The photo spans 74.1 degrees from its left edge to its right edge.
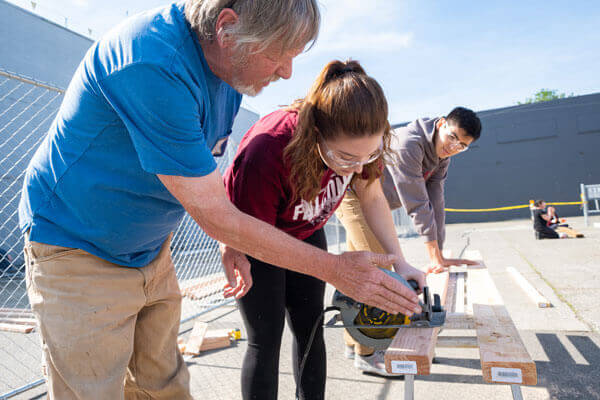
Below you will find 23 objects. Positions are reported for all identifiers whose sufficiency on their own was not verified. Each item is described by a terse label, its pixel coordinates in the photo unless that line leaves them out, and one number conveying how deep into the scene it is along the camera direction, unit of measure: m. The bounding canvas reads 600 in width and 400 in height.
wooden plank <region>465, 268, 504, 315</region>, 1.92
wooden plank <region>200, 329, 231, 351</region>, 3.27
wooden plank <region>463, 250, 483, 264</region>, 3.11
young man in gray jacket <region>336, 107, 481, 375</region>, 2.70
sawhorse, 1.22
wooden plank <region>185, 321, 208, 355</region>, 3.15
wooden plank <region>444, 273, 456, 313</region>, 1.97
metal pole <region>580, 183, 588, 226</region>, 10.16
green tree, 47.91
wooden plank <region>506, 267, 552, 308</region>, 3.71
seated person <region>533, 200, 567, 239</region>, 8.48
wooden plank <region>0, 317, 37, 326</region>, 3.48
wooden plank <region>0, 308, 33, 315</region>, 3.73
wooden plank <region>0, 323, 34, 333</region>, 3.08
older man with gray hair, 0.98
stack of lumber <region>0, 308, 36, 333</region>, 3.16
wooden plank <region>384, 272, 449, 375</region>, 1.29
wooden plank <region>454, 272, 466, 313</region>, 1.93
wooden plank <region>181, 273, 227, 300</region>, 4.70
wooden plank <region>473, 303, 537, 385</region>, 1.20
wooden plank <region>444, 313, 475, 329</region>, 1.74
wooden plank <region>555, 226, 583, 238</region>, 8.25
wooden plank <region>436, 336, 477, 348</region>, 2.18
